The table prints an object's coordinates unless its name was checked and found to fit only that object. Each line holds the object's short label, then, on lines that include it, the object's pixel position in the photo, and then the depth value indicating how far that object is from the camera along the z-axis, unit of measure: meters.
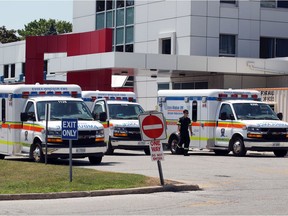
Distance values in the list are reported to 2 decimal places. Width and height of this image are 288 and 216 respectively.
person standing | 31.20
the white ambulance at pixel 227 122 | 30.30
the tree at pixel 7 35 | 106.00
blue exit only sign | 18.47
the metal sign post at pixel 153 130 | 18.47
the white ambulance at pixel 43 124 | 24.69
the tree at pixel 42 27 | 123.81
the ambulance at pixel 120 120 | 31.66
